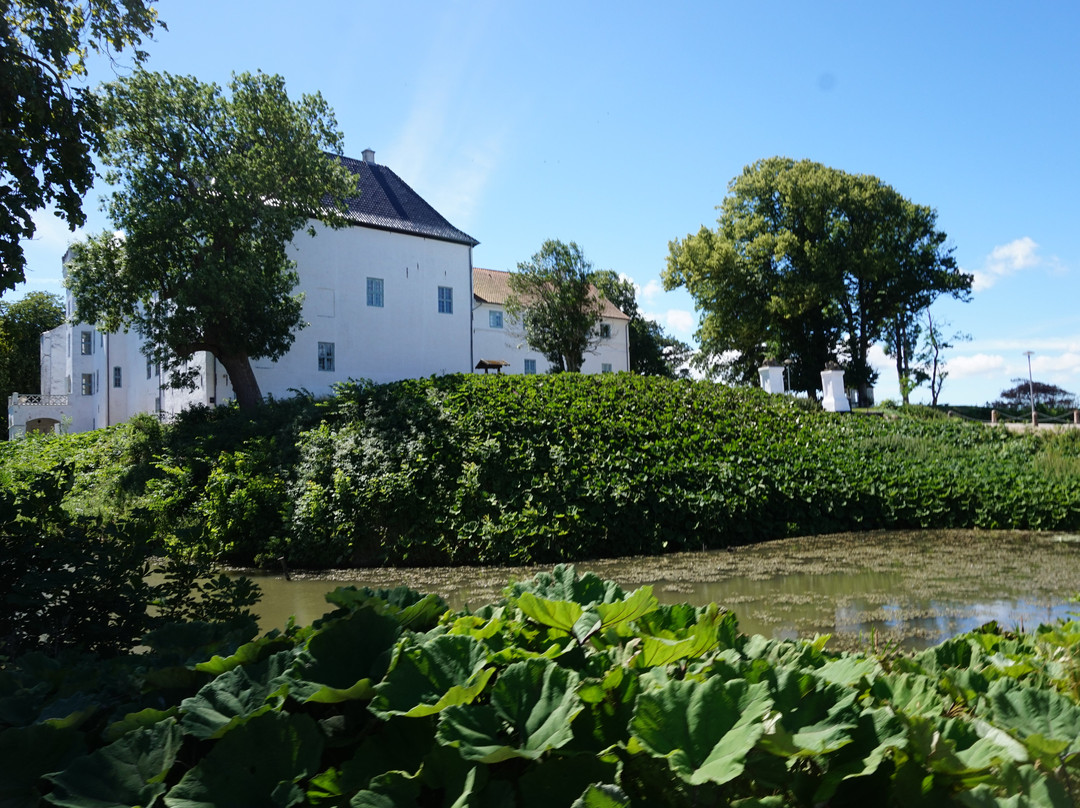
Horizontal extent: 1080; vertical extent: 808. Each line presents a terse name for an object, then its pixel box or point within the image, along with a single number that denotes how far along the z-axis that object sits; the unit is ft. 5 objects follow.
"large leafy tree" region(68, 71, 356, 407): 63.41
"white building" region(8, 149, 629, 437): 87.92
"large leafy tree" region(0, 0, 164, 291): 23.82
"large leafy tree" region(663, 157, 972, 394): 111.45
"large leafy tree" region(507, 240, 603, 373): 110.73
